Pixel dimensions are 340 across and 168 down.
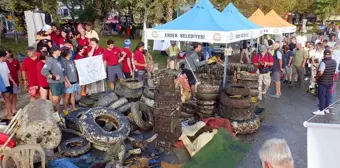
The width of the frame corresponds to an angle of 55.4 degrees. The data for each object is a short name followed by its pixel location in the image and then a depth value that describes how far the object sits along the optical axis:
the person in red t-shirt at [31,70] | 8.16
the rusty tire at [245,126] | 7.58
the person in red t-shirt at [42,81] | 7.94
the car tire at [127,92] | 8.76
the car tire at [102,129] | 6.51
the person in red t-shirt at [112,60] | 10.09
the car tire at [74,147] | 6.33
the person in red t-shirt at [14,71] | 8.41
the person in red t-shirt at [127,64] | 10.46
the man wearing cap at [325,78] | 8.52
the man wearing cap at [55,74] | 7.67
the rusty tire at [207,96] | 8.10
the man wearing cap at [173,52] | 11.34
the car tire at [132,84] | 8.94
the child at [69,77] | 8.43
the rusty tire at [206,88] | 8.08
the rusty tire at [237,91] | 7.73
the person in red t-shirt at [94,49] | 9.95
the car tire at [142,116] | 7.62
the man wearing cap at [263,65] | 10.59
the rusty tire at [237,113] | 7.64
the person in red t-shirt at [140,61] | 10.55
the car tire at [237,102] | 7.57
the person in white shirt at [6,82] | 8.02
